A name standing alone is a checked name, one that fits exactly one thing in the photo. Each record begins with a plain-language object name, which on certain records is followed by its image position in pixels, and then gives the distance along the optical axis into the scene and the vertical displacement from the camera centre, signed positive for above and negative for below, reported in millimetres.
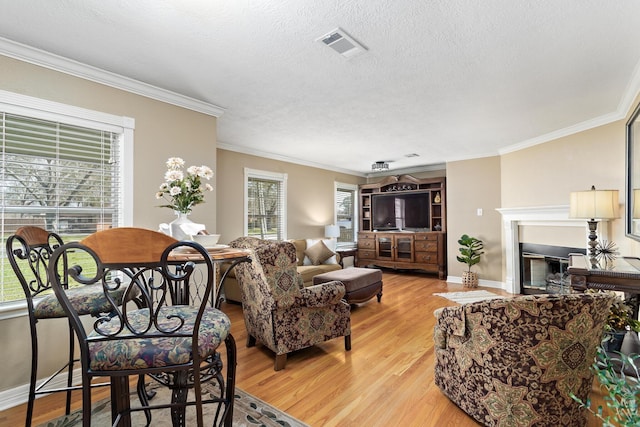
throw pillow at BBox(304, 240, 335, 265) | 5211 -571
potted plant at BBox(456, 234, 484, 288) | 5370 -645
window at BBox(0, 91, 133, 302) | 2115 +373
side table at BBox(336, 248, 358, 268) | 6289 -691
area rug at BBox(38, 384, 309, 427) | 1825 -1180
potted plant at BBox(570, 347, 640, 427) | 608 -367
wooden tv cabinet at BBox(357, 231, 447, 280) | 6117 -674
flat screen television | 6586 +149
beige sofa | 4395 -774
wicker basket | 5375 -1063
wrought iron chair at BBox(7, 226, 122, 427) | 1651 -436
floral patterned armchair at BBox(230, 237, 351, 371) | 2354 -659
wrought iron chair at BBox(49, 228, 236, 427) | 1088 -423
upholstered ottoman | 3824 -796
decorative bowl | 1794 -111
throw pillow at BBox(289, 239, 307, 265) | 5223 -479
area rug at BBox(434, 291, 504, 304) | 4532 -1174
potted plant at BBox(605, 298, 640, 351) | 2244 -748
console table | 2133 -418
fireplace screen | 4266 -752
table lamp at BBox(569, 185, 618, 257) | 2939 +100
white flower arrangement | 1885 +203
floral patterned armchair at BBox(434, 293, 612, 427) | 1512 -699
